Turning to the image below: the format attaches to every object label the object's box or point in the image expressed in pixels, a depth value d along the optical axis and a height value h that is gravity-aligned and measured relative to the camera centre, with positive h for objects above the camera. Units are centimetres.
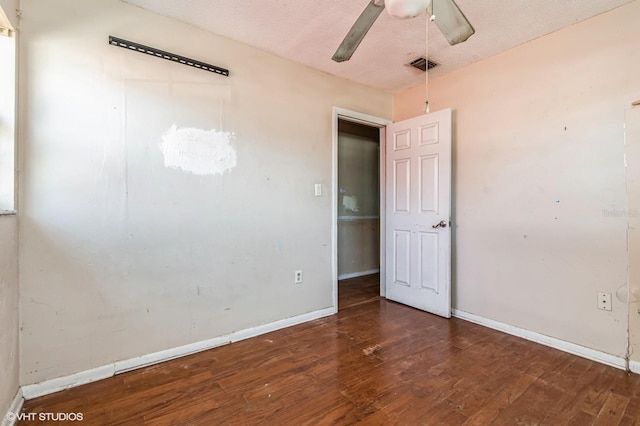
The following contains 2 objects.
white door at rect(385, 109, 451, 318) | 281 -1
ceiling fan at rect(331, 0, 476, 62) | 116 +88
